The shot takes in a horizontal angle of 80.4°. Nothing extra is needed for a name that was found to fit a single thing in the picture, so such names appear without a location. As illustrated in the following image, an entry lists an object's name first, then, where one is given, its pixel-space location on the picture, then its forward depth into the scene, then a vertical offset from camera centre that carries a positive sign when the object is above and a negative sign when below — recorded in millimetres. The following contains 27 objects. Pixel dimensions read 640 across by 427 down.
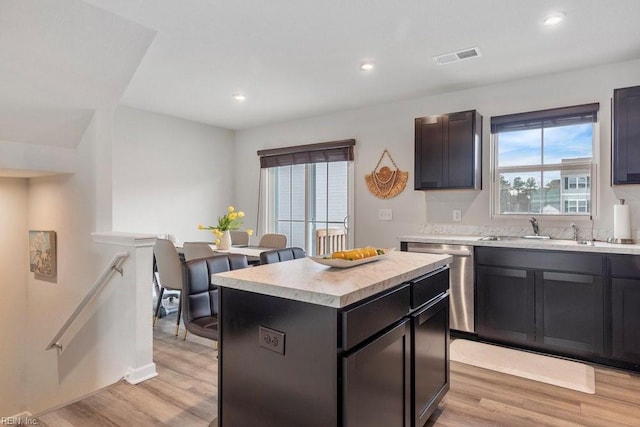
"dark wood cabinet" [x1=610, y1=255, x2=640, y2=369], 2805 -712
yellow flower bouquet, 4090 -175
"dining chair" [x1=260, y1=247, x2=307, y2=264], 2773 -318
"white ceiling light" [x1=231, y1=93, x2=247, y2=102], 4305 +1360
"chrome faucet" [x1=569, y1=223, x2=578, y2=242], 3469 -173
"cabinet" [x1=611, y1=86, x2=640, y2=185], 3025 +624
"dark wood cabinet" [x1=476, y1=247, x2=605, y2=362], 2975 -719
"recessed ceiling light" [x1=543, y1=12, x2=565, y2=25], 2521 +1320
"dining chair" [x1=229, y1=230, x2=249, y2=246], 5039 -326
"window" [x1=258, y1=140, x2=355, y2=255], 5055 +345
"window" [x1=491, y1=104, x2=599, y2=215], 3525 +515
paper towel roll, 3137 -75
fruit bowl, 1846 -239
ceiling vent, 3102 +1332
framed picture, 3906 -422
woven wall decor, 4523 +406
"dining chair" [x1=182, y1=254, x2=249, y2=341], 2371 -534
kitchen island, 1352 -531
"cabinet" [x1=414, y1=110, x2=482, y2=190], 3748 +635
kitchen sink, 3133 -242
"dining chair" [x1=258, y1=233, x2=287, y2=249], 4503 -334
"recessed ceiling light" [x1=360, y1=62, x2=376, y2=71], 3381 +1342
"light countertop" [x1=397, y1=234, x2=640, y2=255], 2859 -257
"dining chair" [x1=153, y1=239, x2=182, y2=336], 3670 -503
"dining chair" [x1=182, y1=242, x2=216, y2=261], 3691 -359
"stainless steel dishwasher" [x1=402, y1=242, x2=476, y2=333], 3512 -696
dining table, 3797 -400
